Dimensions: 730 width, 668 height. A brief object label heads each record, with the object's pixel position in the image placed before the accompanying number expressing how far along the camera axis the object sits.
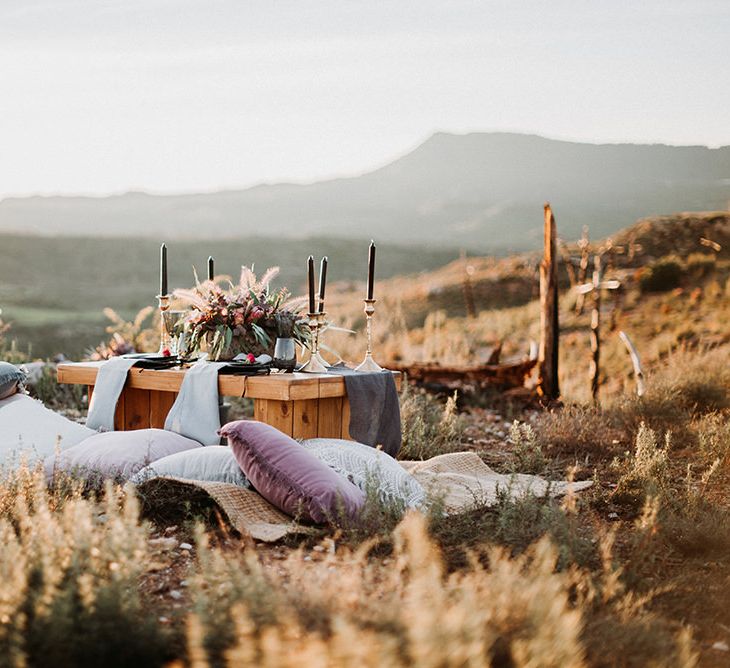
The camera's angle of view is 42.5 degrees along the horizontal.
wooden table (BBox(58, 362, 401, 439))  5.39
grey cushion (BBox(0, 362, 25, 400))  5.65
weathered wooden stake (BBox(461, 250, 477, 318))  22.07
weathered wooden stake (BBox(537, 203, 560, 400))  8.98
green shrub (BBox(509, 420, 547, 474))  5.77
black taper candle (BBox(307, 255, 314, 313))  5.82
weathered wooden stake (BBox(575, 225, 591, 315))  15.38
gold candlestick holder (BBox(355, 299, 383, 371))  6.07
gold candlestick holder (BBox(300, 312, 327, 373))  5.85
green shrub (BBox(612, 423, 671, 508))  4.84
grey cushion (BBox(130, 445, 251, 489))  4.55
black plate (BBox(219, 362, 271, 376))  5.68
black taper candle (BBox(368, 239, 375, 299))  5.86
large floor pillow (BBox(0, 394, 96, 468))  5.06
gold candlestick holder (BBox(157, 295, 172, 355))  6.70
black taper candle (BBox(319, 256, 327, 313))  6.06
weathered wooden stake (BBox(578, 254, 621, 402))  9.62
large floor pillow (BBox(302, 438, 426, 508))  4.40
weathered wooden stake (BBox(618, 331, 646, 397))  7.88
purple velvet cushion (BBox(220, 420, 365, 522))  4.13
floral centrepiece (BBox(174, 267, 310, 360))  6.07
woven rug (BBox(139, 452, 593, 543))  4.03
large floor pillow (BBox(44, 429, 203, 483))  4.73
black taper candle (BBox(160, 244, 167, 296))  6.62
